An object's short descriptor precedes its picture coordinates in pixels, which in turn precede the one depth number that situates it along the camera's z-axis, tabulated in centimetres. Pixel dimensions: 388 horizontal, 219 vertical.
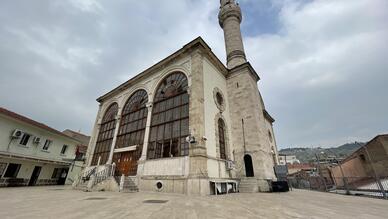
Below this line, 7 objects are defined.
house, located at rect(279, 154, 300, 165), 7989
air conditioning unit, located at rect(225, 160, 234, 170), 1171
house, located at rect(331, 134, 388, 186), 1489
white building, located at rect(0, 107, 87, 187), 1475
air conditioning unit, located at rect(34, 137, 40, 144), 1726
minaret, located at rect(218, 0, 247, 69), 1888
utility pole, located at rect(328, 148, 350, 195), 1117
